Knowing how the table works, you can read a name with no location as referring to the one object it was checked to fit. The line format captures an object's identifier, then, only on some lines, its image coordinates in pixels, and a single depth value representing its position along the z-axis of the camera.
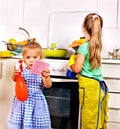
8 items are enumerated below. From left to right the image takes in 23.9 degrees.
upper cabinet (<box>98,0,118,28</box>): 2.41
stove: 2.02
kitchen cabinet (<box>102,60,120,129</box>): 1.95
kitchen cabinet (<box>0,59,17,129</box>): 2.18
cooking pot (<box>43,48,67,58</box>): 2.21
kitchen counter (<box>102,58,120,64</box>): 1.92
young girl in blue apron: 1.68
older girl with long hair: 1.76
